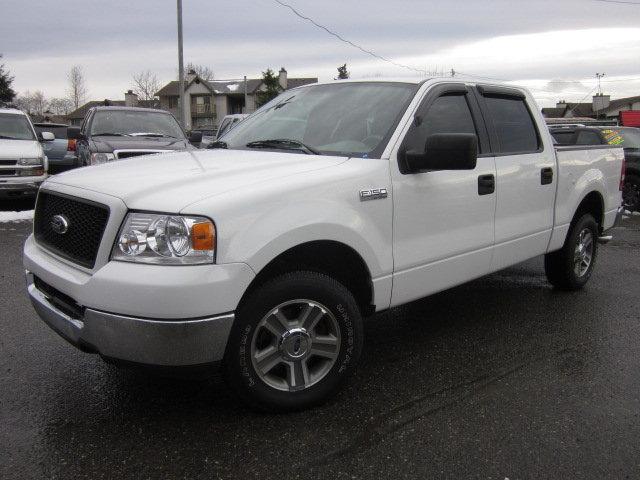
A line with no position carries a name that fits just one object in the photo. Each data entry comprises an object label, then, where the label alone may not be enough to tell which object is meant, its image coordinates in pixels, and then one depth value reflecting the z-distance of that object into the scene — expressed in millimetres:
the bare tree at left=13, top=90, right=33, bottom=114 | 92625
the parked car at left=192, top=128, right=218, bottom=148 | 29100
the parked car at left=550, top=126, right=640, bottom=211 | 11414
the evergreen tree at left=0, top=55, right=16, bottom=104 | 42984
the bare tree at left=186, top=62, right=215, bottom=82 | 90181
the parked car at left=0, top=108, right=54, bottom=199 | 10180
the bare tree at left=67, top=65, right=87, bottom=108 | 93750
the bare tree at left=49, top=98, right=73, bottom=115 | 98188
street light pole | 18373
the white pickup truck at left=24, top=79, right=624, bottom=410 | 2570
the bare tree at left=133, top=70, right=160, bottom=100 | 79750
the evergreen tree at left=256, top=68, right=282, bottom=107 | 54406
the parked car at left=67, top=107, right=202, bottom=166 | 9117
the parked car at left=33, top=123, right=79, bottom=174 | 15281
